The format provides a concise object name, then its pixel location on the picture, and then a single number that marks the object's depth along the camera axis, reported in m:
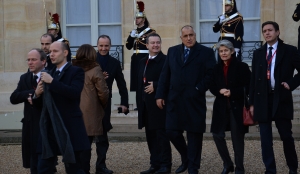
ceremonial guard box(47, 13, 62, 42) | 13.83
